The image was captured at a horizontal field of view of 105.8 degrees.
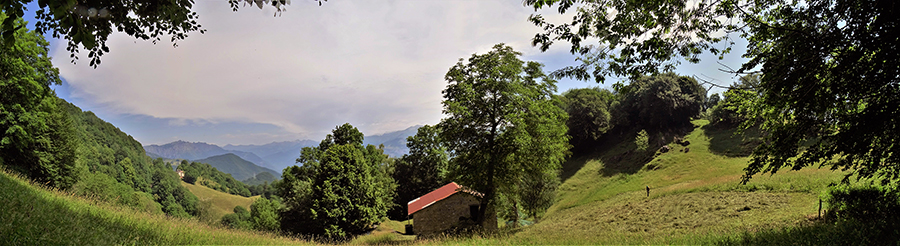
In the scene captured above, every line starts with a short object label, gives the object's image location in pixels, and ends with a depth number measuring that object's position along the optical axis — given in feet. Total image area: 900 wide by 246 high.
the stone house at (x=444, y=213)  84.17
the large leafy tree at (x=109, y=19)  11.50
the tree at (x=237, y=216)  330.83
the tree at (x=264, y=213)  180.55
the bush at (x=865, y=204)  24.38
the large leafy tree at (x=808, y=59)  19.16
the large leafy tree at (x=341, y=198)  76.29
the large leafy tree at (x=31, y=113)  60.23
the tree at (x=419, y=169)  151.84
